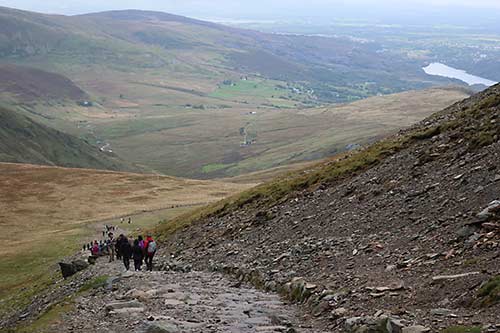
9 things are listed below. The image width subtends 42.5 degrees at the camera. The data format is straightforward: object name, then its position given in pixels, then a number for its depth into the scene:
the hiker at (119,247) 41.03
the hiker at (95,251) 48.46
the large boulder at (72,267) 44.34
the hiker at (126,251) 39.38
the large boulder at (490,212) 22.55
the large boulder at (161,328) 18.83
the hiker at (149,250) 38.47
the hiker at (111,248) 45.69
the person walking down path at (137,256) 38.47
